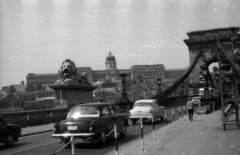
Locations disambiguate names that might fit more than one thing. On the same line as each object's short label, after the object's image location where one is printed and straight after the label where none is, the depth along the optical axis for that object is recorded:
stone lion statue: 23.44
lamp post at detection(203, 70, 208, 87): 32.32
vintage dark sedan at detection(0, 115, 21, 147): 12.09
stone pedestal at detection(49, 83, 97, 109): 22.72
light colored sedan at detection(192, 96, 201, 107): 39.62
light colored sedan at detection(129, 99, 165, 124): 19.83
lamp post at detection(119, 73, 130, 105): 28.25
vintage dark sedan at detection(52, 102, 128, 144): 11.24
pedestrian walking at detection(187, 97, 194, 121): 19.73
